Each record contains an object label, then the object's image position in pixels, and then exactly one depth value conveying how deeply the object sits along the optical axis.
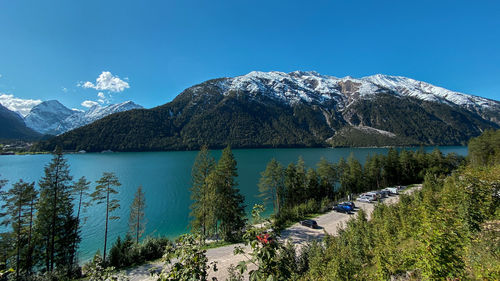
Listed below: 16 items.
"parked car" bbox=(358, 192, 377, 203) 37.65
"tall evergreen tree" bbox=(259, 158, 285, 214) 35.03
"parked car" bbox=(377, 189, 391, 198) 39.41
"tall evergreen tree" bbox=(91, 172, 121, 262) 22.09
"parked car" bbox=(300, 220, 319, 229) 26.35
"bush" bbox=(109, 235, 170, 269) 19.73
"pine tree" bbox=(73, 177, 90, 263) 21.51
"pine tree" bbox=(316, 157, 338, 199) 42.06
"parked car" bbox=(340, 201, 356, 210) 33.01
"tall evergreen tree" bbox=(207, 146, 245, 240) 24.22
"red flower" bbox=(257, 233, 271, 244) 4.34
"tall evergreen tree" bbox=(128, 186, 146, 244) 26.77
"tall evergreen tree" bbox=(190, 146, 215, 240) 24.70
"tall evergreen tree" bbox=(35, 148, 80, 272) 20.47
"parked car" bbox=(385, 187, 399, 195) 42.52
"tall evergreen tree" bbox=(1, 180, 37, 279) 18.41
